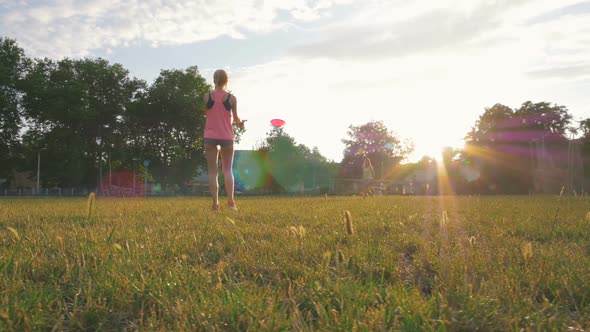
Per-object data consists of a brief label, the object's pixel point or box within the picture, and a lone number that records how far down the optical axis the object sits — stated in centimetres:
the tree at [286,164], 7394
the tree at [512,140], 5503
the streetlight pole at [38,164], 5268
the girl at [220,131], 867
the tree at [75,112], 4616
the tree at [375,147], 9100
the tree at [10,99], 4234
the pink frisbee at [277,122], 1046
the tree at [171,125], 5253
